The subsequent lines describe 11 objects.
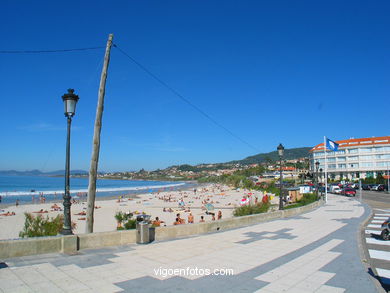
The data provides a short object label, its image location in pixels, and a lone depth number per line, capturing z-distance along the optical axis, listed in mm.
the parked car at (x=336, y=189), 48372
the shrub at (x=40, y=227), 8953
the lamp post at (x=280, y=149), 16766
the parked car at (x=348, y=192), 40625
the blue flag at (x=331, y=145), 32425
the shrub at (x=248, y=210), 16500
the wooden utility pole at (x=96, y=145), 9820
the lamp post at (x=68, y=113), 7770
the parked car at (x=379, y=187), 51031
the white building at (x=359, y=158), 81562
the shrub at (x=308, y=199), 24756
